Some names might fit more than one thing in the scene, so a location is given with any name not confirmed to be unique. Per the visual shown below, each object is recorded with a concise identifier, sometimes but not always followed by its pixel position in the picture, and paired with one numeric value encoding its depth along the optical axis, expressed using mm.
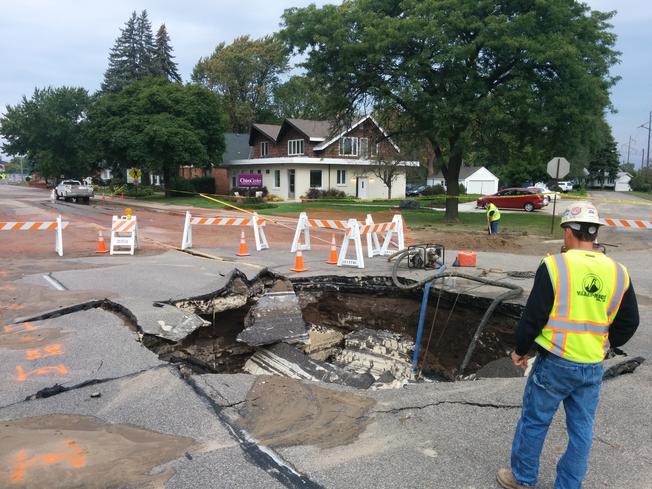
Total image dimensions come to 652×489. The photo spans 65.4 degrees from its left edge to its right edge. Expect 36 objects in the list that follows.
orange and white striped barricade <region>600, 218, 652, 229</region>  15619
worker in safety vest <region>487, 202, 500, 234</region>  19141
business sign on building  42031
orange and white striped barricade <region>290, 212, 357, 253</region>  13031
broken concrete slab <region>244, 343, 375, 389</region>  5676
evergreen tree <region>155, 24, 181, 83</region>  73938
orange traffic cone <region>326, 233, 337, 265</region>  12099
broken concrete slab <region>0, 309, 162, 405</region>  4898
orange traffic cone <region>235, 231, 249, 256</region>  13242
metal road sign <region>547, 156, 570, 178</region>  19828
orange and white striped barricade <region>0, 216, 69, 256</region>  13008
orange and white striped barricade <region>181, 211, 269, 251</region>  14156
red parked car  34969
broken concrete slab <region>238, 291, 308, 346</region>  6879
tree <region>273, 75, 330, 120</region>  66925
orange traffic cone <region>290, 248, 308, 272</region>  10914
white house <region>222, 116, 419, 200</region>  43188
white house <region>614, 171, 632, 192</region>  90850
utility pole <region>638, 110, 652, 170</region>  76812
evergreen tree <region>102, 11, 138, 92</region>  68750
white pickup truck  39031
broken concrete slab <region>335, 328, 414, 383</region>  7879
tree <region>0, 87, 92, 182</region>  53781
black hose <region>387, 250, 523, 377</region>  7066
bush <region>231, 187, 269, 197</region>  43344
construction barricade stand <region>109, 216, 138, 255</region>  13188
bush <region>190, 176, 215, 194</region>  49656
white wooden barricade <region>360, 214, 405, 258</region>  12560
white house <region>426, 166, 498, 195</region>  66750
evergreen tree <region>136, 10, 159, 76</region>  70794
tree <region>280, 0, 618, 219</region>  20844
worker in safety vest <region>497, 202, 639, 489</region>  3002
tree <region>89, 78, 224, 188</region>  40219
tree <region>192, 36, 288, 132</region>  67938
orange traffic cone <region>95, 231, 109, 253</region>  13461
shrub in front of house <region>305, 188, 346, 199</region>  43094
